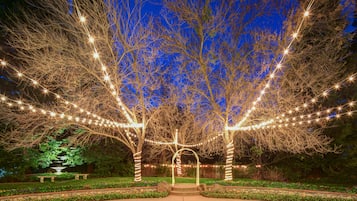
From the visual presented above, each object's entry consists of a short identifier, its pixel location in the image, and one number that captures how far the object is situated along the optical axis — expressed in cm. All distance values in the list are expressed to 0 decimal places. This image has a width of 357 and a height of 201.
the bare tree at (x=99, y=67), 1313
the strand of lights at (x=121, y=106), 1301
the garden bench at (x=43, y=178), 1714
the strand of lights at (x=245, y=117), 1259
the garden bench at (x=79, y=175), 1833
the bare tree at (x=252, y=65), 1365
